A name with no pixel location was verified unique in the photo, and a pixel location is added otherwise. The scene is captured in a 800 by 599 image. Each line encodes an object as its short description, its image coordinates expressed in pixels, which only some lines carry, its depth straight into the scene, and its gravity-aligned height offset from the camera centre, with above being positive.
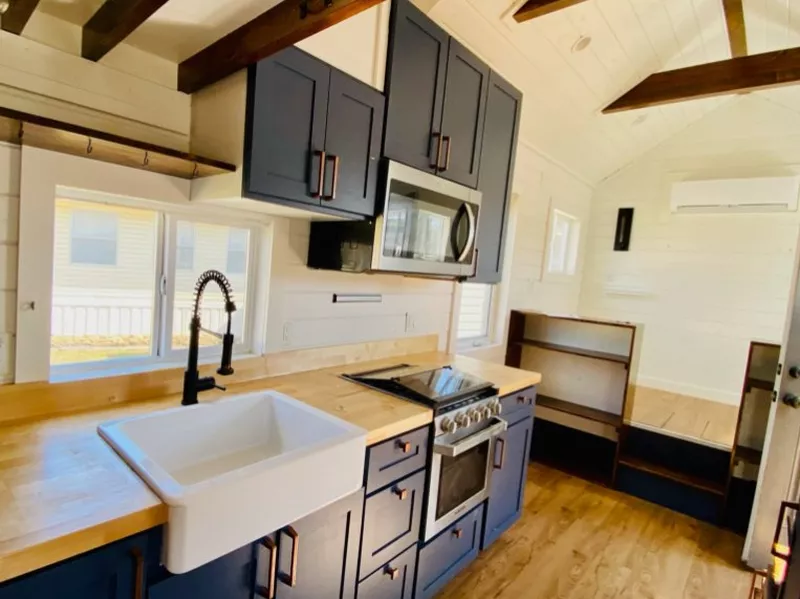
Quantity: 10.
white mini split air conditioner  4.07 +1.03
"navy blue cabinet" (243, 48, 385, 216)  1.35 +0.43
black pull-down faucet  1.48 -0.33
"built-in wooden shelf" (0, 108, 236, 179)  1.06 +0.26
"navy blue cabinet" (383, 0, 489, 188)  1.77 +0.78
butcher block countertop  0.80 -0.56
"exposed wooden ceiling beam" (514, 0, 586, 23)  2.04 +1.33
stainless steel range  1.75 -0.68
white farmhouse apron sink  0.96 -0.60
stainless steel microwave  1.78 +0.16
